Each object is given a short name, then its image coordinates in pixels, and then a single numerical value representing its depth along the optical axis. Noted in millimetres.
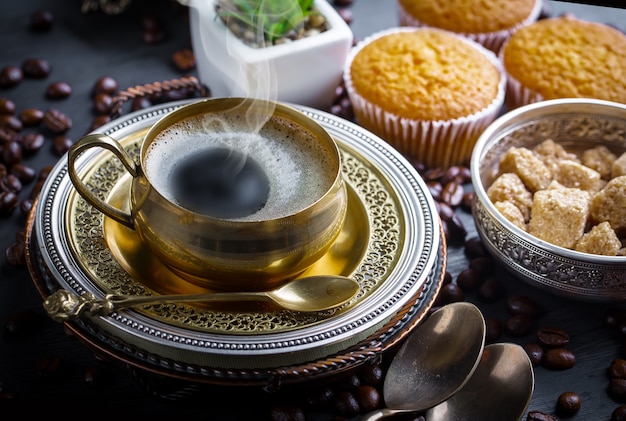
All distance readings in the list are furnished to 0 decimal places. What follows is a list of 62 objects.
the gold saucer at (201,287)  625
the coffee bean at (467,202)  742
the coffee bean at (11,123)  760
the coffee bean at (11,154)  739
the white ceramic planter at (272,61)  744
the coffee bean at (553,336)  675
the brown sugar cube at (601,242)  672
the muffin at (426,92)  746
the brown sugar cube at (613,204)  684
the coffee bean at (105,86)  788
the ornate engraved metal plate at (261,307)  616
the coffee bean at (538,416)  645
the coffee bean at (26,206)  715
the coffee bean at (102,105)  774
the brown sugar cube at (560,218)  682
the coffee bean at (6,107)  769
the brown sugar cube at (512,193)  704
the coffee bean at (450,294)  690
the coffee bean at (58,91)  783
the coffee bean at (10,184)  727
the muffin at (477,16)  803
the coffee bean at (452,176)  751
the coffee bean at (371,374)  654
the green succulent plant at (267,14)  753
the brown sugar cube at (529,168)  711
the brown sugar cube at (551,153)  725
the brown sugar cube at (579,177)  706
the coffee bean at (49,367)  651
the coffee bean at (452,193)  738
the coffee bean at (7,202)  716
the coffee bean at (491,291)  695
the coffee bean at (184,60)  813
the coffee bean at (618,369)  665
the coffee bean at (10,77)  789
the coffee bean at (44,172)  736
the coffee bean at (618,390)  658
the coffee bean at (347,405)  645
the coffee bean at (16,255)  689
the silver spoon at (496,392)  637
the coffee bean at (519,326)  679
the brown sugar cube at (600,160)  722
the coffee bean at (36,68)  795
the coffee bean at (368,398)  645
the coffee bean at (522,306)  687
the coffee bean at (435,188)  740
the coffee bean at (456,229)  722
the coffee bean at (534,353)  670
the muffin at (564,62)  756
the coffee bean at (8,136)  751
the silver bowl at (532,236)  666
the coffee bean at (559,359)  668
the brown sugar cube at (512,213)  693
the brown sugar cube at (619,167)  708
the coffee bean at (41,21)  825
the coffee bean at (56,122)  763
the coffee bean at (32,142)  750
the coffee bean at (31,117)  766
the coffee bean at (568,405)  652
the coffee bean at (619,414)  649
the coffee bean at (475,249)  717
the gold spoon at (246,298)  616
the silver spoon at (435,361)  636
